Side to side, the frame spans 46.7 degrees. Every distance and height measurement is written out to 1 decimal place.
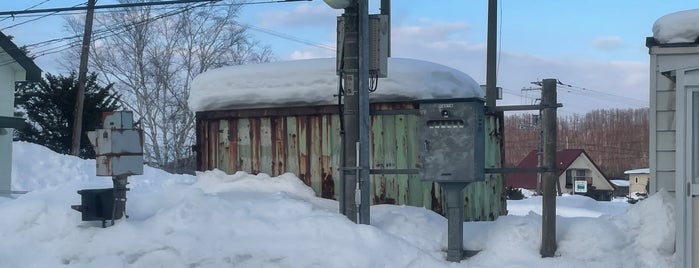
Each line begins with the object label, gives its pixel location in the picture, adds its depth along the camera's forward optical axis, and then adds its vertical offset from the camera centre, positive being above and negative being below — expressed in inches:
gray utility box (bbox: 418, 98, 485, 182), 314.8 -4.8
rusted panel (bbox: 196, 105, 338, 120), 422.3 +8.5
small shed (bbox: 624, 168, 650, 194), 2578.7 -165.1
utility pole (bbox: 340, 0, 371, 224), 345.1 +9.5
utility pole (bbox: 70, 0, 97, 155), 1151.0 +45.1
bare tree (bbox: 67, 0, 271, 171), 1665.8 +124.4
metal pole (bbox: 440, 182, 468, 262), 313.1 -36.2
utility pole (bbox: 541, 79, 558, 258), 305.0 -15.8
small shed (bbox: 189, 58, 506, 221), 408.5 +1.2
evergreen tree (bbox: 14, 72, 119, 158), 1299.2 +23.0
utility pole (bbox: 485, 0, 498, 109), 437.1 +42.0
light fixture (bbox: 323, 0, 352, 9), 340.3 +52.9
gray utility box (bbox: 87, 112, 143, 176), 356.8 -8.2
